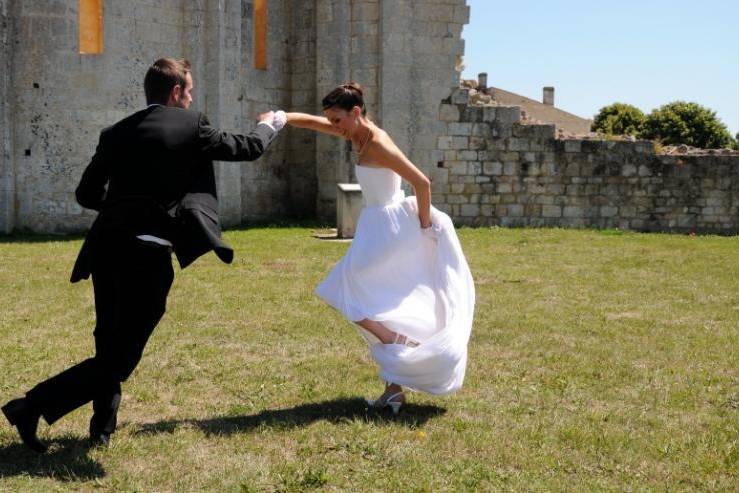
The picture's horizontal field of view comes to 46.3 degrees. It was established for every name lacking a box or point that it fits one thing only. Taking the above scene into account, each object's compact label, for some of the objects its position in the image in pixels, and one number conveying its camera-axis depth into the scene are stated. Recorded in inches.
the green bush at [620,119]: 1801.2
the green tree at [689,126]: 1750.7
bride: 199.9
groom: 166.7
